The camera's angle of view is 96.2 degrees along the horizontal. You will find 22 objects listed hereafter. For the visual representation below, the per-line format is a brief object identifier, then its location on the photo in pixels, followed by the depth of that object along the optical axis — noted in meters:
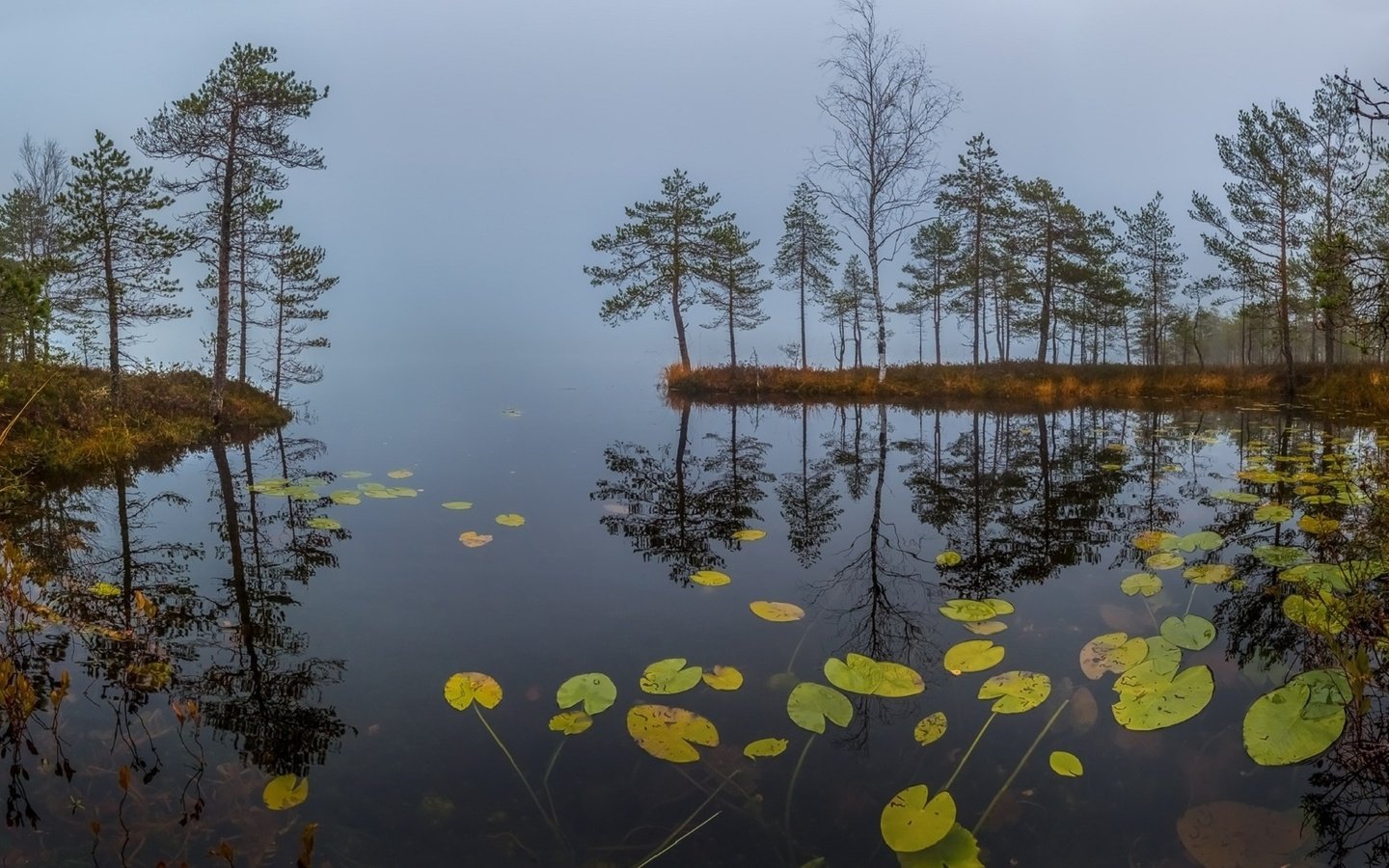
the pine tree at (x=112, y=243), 11.98
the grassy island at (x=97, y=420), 9.31
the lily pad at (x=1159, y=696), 2.92
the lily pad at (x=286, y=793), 2.40
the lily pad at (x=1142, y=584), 4.48
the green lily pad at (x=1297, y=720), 2.61
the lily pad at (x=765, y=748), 2.73
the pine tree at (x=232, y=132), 12.55
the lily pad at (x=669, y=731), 2.75
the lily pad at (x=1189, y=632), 3.56
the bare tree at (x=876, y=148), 19.42
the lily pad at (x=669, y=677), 3.26
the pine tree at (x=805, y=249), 30.28
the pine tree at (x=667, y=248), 24.67
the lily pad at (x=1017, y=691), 3.04
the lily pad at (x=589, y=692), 3.11
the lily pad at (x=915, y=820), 2.18
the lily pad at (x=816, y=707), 2.96
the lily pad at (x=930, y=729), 2.83
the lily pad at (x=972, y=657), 3.45
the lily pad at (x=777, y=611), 4.19
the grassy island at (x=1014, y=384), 21.42
